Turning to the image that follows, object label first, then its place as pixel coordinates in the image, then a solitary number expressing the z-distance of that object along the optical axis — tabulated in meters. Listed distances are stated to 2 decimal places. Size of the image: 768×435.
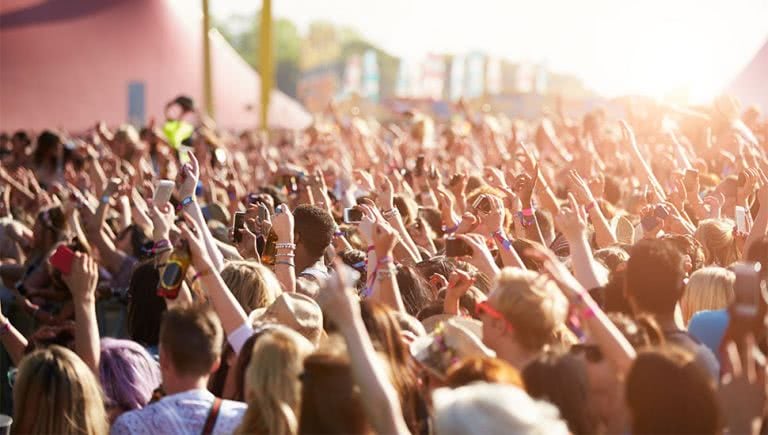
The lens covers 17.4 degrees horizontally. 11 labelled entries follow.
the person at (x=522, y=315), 7.99
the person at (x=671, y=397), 6.32
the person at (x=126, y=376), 8.69
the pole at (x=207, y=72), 42.83
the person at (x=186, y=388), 7.86
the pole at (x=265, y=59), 41.99
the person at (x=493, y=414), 6.26
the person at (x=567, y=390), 7.10
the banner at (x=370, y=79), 99.53
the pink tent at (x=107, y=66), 43.79
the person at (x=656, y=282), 8.52
